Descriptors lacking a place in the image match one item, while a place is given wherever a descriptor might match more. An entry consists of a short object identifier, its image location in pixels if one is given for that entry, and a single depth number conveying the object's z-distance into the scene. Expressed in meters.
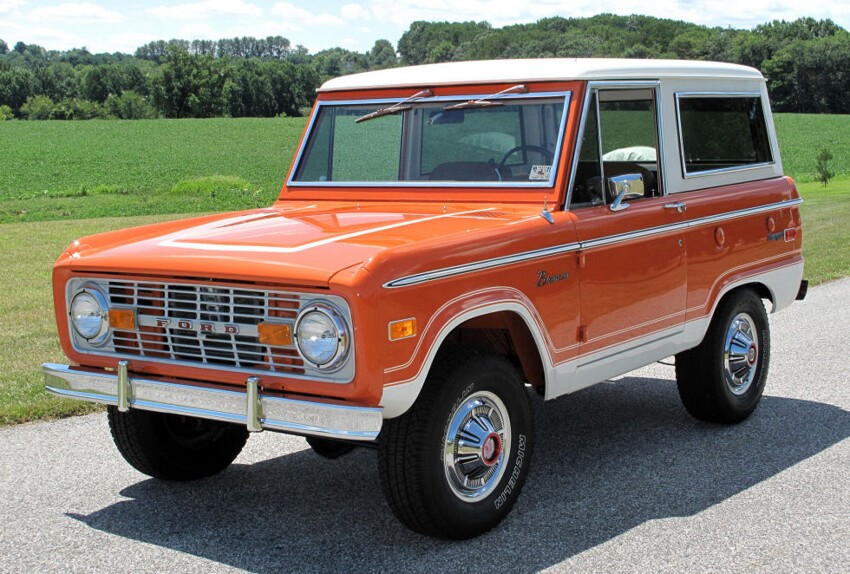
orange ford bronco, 4.08
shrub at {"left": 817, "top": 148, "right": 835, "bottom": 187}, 27.80
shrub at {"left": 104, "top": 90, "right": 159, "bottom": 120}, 104.62
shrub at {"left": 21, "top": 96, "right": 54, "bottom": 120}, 107.06
